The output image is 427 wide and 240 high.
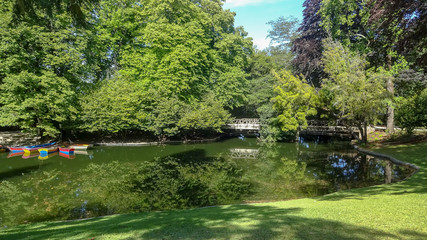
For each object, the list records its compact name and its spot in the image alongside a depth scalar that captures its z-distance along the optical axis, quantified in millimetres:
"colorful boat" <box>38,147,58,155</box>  19875
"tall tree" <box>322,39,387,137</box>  20609
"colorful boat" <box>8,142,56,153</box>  20172
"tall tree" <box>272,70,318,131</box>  26234
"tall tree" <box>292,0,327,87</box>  29281
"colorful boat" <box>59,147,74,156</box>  20750
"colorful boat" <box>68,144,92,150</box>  22762
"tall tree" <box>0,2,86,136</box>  21938
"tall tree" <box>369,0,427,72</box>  11071
